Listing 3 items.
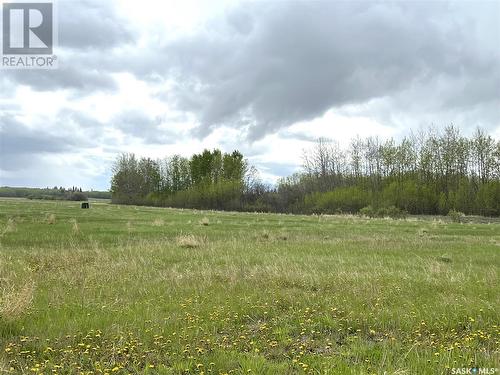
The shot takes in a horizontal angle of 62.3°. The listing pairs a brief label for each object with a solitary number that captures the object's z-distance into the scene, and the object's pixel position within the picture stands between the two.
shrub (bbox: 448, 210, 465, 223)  52.55
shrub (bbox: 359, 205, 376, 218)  67.39
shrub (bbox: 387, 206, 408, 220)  65.95
